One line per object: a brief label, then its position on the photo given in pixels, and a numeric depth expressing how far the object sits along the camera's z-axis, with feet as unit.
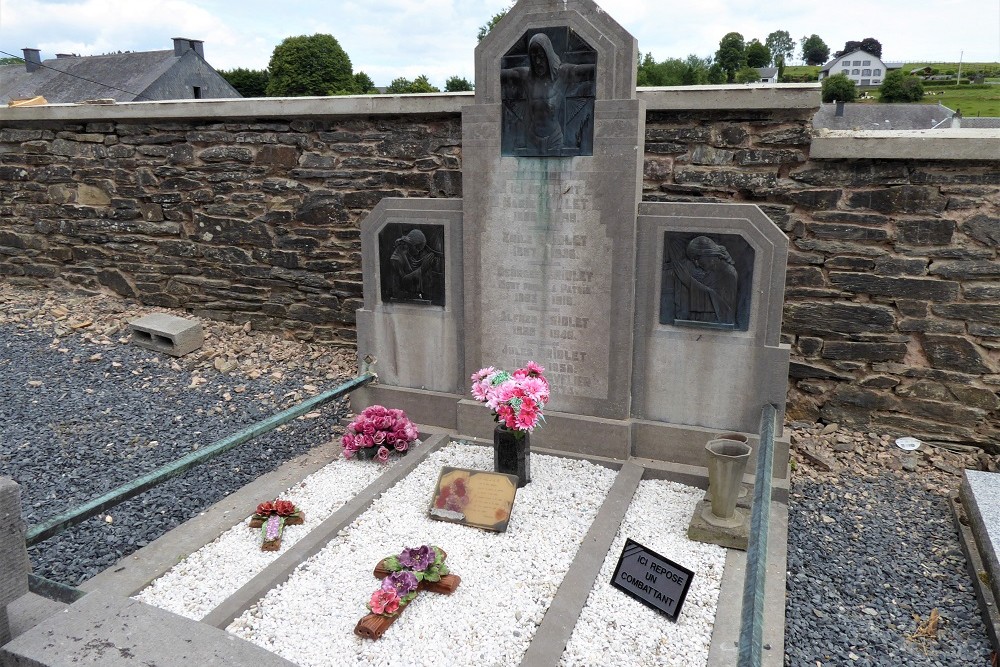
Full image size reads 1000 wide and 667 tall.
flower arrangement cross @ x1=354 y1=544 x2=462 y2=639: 9.39
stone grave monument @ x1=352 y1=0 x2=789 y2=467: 13.37
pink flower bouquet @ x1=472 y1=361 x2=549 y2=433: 13.03
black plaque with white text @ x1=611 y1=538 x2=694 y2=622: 9.95
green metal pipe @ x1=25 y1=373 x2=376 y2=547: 9.64
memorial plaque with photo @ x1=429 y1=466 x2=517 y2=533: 12.21
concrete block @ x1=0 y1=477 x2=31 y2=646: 7.25
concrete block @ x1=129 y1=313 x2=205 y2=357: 21.30
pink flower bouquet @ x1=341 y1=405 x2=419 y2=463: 14.84
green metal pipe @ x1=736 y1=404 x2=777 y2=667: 7.00
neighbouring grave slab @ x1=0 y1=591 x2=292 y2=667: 6.71
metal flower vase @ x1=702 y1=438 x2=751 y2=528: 11.57
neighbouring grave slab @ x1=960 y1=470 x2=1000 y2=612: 10.89
